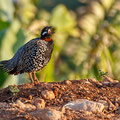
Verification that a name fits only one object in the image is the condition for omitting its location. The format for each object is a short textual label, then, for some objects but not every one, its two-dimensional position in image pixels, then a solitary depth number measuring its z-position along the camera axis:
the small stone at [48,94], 16.89
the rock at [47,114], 14.90
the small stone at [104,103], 16.44
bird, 20.62
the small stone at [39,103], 16.11
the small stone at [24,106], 15.86
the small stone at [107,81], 18.51
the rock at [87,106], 15.94
